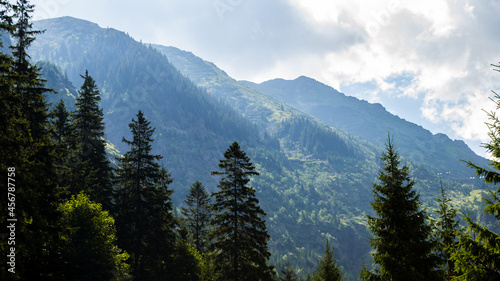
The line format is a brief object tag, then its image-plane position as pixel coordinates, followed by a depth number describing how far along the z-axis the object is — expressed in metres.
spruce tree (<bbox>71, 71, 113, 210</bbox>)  30.92
